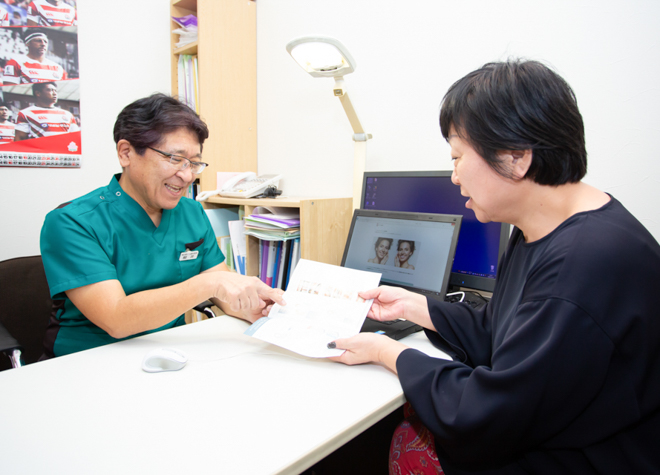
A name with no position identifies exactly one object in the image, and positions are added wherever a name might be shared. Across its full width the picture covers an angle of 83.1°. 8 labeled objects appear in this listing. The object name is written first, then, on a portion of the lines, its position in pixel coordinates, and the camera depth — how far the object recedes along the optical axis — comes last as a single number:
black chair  1.24
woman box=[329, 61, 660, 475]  0.60
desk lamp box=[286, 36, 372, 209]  1.31
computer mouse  0.84
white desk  0.58
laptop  1.24
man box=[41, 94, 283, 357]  0.97
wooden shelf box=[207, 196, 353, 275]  1.52
